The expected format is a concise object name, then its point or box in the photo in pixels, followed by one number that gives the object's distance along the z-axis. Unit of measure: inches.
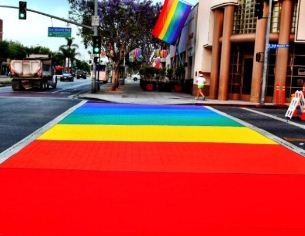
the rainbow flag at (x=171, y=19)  961.0
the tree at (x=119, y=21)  1005.1
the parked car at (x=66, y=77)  1829.1
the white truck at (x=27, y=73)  944.2
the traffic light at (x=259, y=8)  605.3
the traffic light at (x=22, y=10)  802.0
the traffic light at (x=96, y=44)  852.2
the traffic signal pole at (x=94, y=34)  850.8
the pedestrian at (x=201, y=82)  710.9
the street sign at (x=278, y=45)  610.4
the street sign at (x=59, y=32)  1029.5
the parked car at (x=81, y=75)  2670.7
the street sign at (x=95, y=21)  849.1
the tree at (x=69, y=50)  3719.1
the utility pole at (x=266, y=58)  631.9
